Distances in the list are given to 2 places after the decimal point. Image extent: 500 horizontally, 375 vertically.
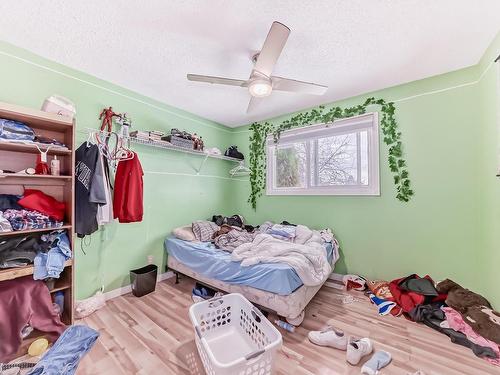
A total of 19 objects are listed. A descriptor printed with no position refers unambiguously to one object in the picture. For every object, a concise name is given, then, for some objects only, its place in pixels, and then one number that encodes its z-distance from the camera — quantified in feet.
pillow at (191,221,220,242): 9.46
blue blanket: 5.97
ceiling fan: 4.76
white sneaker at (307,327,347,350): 5.34
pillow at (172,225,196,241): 9.35
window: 8.98
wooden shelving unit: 5.47
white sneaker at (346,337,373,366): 4.87
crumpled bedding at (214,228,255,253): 8.44
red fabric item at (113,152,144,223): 7.78
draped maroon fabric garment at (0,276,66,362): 5.05
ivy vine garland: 8.26
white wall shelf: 8.65
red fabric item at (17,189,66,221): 5.78
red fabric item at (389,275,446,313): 6.77
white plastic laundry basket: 3.90
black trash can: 8.01
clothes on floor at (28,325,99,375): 4.45
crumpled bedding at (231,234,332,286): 6.23
